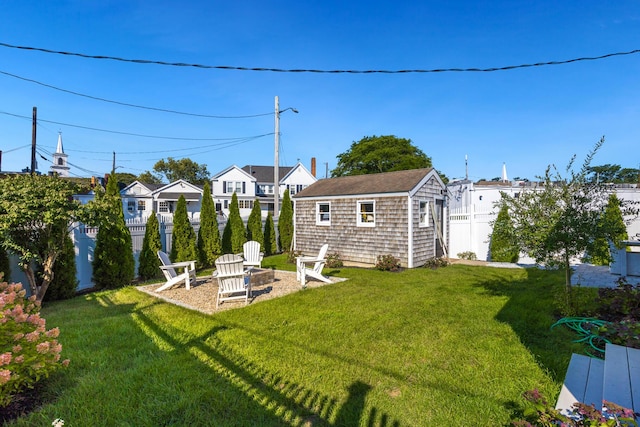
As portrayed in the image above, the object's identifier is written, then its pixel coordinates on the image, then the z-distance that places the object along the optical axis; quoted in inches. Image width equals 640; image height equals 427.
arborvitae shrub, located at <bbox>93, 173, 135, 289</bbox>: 326.0
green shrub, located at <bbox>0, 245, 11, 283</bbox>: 254.2
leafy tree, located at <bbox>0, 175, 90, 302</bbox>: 230.2
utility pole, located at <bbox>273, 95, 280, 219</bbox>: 684.7
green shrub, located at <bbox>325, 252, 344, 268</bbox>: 450.3
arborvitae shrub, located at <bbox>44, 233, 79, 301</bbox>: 282.5
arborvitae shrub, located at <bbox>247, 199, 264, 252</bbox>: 593.9
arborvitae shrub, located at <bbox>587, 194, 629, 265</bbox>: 193.5
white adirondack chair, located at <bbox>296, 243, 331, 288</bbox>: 320.8
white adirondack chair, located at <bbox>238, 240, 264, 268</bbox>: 378.0
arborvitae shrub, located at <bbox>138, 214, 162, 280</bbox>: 382.0
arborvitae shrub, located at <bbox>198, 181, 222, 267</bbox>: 466.9
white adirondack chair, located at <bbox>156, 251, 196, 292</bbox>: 294.5
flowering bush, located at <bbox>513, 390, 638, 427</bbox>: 69.9
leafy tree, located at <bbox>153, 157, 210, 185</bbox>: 2144.4
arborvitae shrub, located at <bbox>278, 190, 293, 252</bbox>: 647.8
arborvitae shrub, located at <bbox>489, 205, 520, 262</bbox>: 216.2
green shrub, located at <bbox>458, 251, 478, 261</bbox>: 520.7
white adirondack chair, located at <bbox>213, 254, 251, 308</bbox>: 246.5
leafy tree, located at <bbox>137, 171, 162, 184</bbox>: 2162.9
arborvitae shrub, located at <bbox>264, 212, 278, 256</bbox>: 618.2
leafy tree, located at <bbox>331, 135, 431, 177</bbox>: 1432.1
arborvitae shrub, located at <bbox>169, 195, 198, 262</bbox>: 422.9
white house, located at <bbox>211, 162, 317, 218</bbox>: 1331.2
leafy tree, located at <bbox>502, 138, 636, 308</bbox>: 196.9
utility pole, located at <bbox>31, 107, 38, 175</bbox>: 702.5
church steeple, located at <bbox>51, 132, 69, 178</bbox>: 1782.7
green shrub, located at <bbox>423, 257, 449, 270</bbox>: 439.3
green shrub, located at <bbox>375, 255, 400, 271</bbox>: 413.4
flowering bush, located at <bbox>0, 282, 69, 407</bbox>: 98.1
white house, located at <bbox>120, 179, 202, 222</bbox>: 1234.0
